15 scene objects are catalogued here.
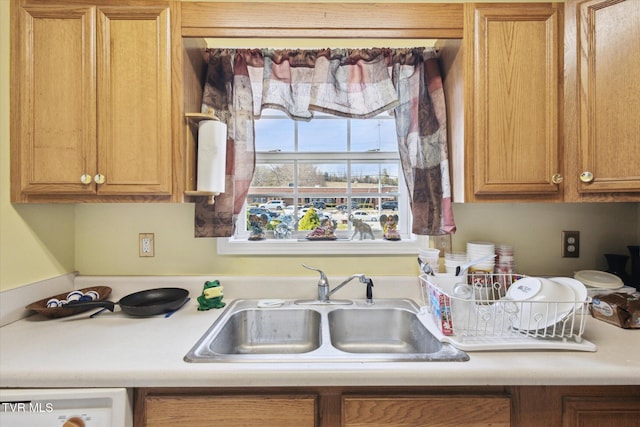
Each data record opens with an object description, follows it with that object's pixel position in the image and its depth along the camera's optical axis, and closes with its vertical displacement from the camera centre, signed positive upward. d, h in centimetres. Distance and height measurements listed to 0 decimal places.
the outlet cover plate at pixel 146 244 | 152 -16
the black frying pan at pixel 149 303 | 124 -39
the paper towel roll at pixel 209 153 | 127 +25
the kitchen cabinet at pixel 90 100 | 116 +44
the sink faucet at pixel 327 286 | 142 -36
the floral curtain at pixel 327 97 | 143 +55
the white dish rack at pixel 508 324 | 95 -40
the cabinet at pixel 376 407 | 85 -56
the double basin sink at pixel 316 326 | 133 -52
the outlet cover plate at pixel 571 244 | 152 -18
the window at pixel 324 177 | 167 +19
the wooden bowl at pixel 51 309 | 121 -39
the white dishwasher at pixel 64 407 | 82 -53
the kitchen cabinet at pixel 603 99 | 110 +40
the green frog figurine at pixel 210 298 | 135 -39
